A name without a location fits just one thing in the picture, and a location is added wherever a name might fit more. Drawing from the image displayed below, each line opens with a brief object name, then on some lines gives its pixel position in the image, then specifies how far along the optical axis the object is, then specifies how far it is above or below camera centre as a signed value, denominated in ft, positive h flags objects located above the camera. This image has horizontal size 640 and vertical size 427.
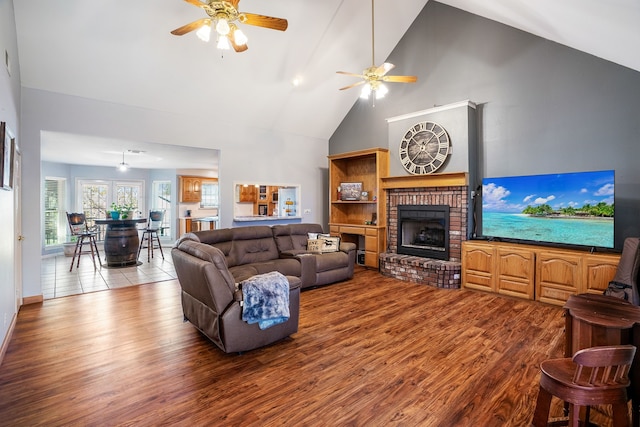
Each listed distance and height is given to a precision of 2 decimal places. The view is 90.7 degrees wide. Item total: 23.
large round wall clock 17.76 +3.58
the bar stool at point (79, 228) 21.75 -1.57
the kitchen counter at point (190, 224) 33.47 -1.63
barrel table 21.59 -2.29
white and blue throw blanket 9.34 -2.77
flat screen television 12.85 +0.06
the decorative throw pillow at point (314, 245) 18.15 -2.10
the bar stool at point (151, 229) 25.32 -1.72
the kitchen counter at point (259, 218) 20.83 -0.62
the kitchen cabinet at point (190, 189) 33.55 +2.13
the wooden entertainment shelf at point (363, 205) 20.72 +0.31
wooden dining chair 5.03 -2.91
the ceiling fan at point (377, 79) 14.53 +6.13
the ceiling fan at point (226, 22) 9.82 +6.18
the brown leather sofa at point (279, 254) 15.52 -2.45
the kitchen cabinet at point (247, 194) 20.94 +1.00
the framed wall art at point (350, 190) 22.76 +1.37
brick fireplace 16.89 -0.82
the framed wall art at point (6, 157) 8.20 +1.46
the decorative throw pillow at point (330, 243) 18.29 -1.99
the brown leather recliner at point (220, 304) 9.23 -2.95
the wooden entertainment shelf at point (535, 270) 12.76 -2.73
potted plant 22.19 -0.24
